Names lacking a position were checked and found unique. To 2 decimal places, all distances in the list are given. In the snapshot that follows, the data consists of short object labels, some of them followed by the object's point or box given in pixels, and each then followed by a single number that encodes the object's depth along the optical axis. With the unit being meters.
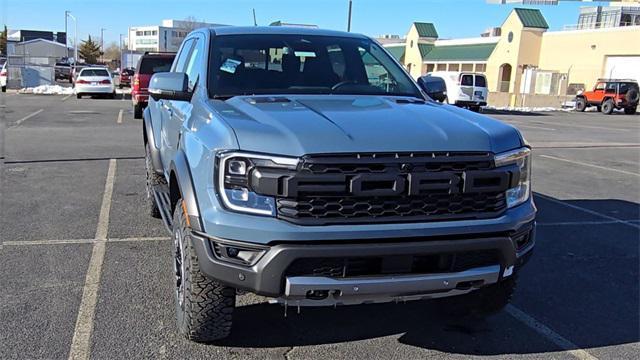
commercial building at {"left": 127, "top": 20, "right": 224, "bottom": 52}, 112.28
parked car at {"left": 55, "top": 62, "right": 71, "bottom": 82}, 50.59
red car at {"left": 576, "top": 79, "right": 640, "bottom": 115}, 35.47
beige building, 45.03
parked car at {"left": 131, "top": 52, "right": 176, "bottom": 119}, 17.06
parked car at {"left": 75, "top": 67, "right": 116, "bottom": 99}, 28.55
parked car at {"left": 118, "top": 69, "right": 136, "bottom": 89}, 42.31
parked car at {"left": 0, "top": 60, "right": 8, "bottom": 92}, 33.44
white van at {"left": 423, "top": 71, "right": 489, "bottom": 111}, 29.52
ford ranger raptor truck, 2.86
